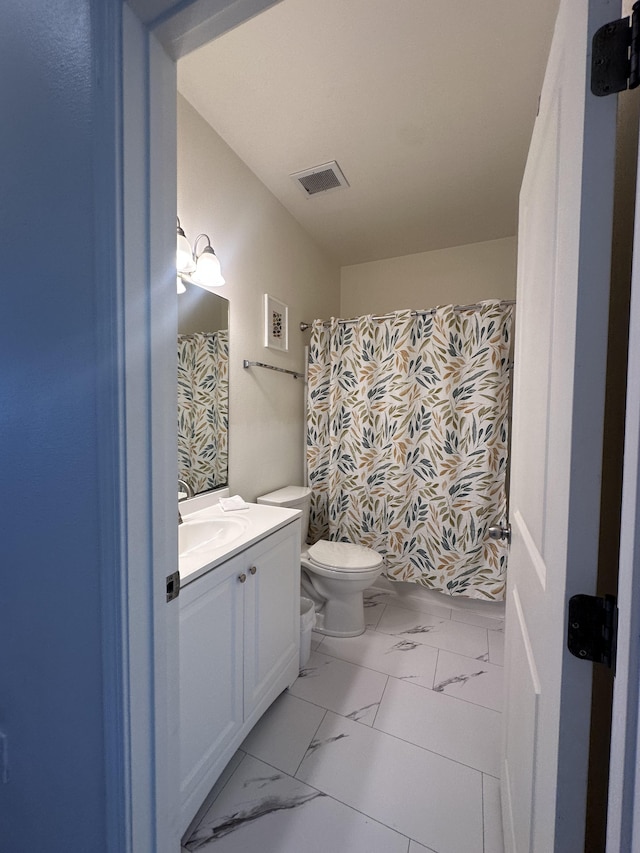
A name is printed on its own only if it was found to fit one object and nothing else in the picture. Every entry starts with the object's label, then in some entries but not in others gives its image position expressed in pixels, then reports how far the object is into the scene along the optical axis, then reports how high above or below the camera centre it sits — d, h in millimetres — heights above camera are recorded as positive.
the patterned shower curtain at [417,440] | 2168 -163
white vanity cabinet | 1022 -797
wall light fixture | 1469 +612
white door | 478 -4
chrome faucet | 1578 -329
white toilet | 1935 -883
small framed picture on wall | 2119 +538
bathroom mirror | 1601 +107
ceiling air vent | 1931 +1291
